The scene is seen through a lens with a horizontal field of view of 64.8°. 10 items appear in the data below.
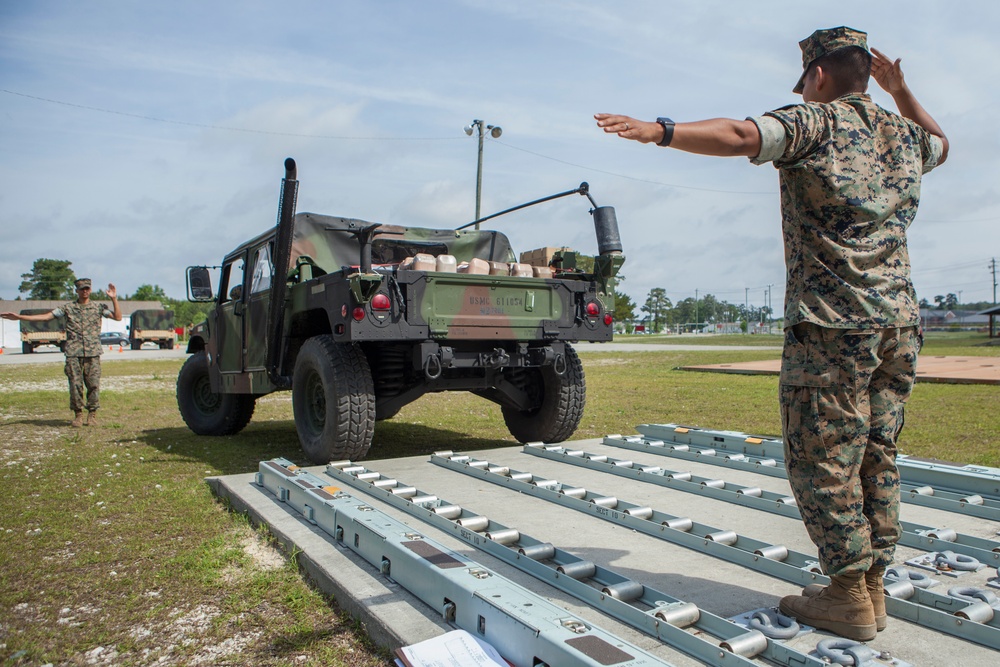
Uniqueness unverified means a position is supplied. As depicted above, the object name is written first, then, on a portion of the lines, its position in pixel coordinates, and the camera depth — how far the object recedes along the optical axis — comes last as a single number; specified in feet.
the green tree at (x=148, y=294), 357.82
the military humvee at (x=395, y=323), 17.90
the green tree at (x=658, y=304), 421.18
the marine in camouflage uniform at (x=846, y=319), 8.06
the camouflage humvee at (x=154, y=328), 148.25
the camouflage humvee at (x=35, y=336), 135.13
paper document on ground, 7.75
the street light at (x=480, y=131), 86.38
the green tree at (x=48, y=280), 313.32
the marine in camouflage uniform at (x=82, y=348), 31.32
